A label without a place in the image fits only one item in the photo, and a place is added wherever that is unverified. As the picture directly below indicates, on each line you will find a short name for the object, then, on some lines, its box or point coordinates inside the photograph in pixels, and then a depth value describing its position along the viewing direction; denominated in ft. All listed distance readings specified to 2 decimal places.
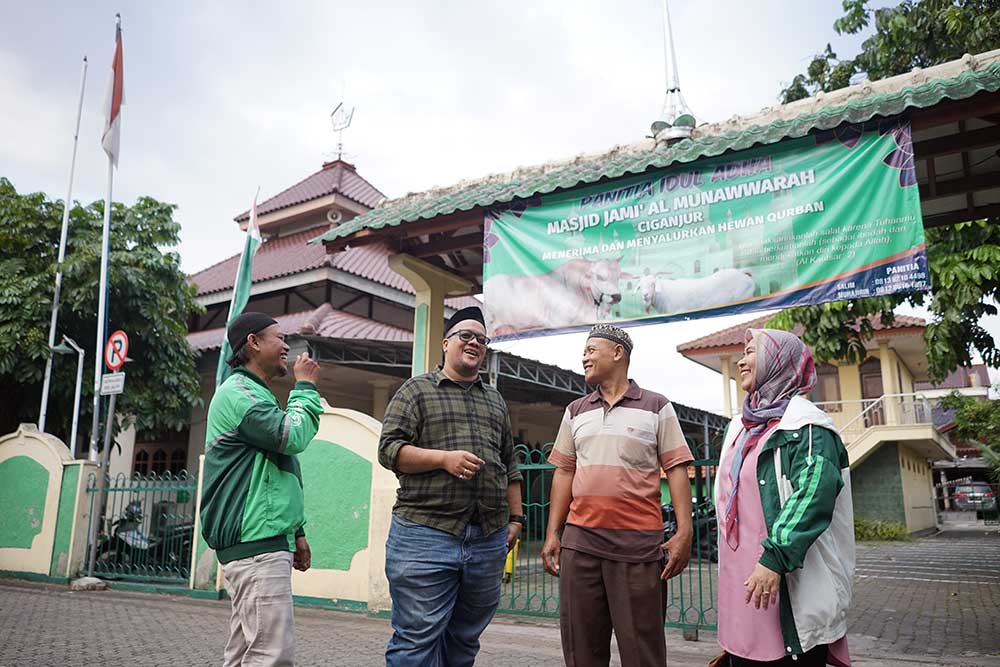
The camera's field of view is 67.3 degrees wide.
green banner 16.16
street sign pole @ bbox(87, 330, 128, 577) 29.37
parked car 101.50
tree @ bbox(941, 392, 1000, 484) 58.34
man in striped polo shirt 10.35
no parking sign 30.35
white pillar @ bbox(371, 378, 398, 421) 53.93
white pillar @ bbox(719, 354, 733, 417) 72.69
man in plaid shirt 9.46
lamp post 35.89
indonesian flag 37.40
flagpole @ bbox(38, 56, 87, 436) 37.11
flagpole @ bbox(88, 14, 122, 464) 33.96
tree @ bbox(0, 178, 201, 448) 39.45
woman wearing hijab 8.00
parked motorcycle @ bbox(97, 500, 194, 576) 28.99
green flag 30.25
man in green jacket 9.01
